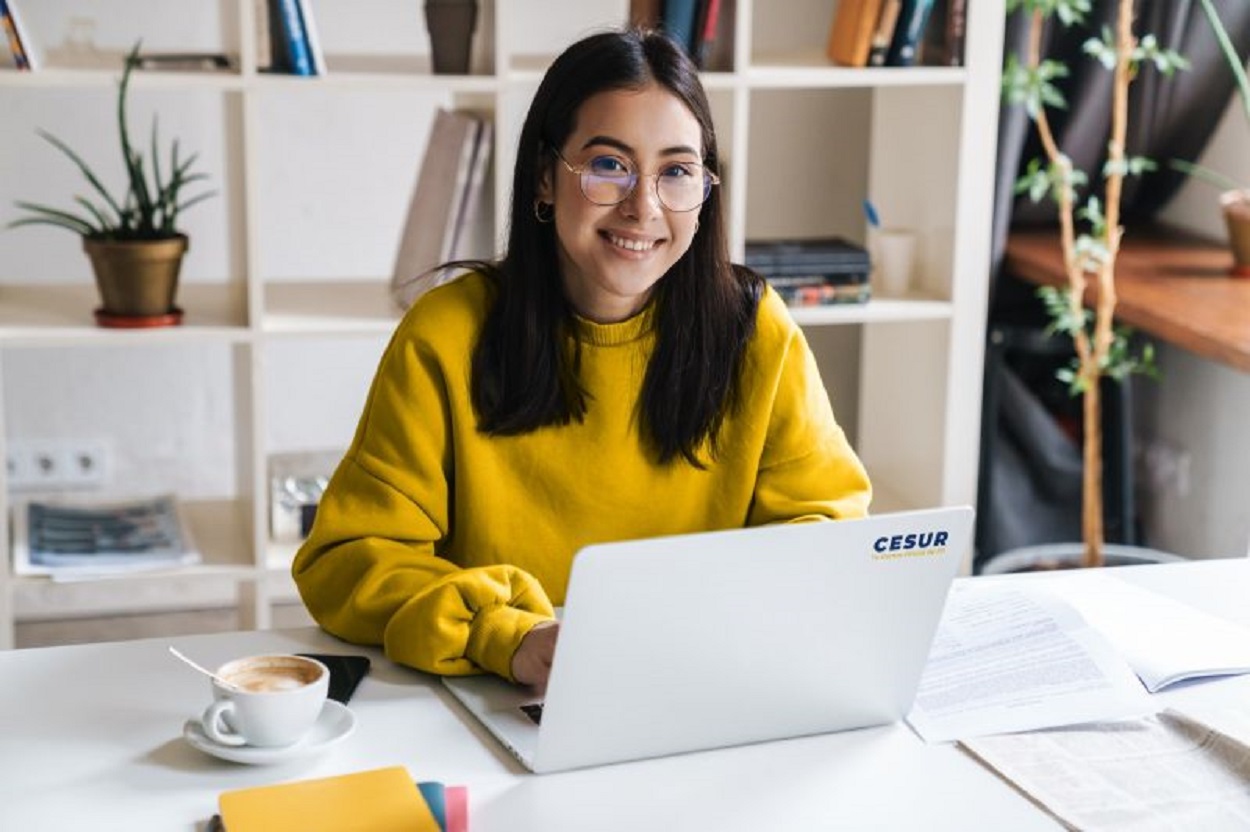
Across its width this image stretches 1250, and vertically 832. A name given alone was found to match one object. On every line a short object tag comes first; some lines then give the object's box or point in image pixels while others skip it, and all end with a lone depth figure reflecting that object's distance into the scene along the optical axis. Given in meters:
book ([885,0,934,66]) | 2.84
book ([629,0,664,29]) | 2.75
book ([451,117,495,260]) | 2.73
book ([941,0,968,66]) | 2.87
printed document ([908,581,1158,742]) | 1.43
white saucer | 1.30
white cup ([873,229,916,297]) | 3.04
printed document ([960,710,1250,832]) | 1.26
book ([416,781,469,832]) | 1.21
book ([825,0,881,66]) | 2.83
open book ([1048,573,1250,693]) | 1.54
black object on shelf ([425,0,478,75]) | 2.68
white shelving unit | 2.72
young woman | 1.69
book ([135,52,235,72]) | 2.65
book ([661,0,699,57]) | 2.74
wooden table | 2.77
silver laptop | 1.24
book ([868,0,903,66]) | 2.84
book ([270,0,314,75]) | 2.61
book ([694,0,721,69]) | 2.75
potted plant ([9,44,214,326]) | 2.60
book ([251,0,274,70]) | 2.62
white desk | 1.24
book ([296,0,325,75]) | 2.62
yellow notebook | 1.20
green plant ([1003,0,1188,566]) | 2.98
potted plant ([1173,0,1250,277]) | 3.05
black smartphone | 1.45
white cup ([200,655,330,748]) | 1.30
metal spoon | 1.32
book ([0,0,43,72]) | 2.50
